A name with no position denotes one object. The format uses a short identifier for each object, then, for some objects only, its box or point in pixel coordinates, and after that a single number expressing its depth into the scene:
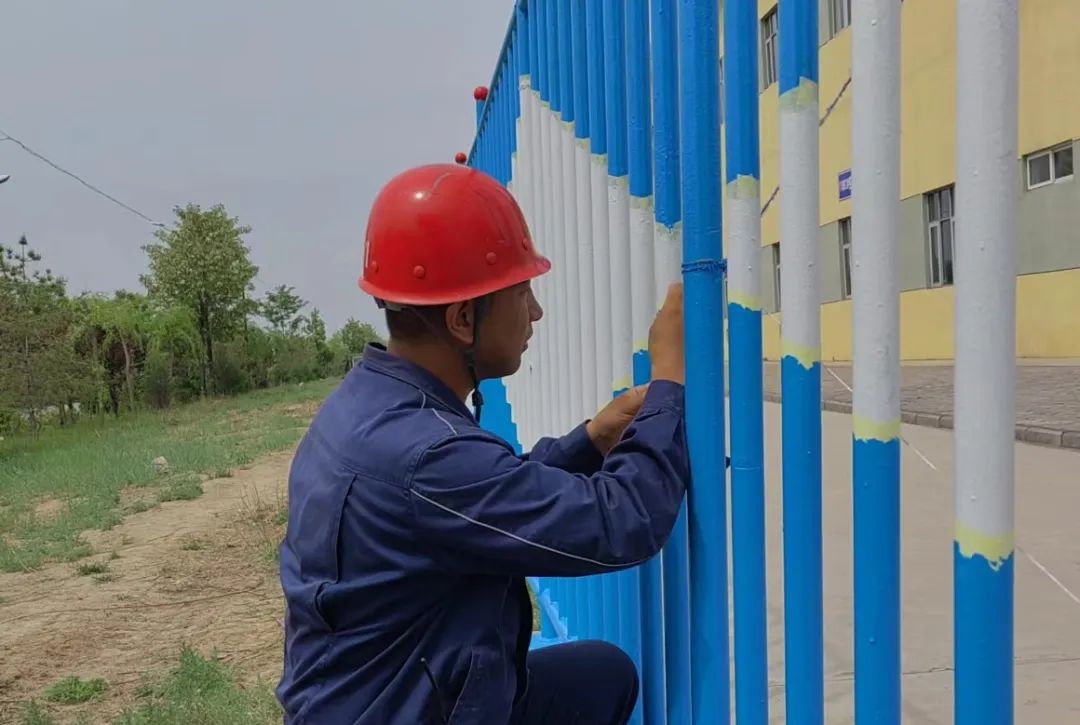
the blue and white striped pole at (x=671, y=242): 1.64
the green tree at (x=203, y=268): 30.59
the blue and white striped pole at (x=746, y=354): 1.41
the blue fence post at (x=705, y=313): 1.47
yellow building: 11.37
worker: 1.36
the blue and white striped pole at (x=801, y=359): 1.24
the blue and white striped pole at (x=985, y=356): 0.90
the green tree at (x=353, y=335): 56.62
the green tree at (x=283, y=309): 46.62
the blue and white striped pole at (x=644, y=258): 1.79
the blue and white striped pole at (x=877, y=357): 1.05
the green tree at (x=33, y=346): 17.66
